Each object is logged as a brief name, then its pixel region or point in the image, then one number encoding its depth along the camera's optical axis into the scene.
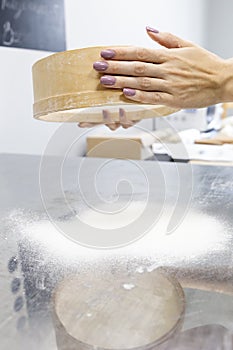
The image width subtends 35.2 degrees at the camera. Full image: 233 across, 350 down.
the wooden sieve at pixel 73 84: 0.51
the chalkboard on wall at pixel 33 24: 1.32
